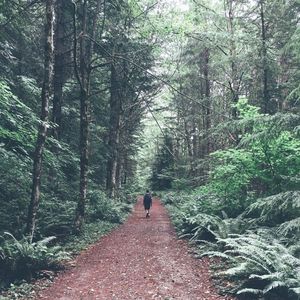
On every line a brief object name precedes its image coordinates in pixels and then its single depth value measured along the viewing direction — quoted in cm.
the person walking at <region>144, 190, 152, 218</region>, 2192
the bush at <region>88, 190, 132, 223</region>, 1752
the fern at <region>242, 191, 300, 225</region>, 819
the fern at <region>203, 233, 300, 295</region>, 597
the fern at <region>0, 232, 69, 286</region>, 782
